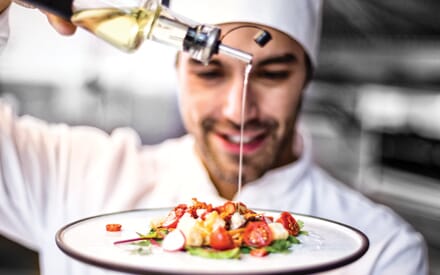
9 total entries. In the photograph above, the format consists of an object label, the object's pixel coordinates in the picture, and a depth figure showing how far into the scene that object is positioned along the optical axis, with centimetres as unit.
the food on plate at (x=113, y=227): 66
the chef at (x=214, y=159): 94
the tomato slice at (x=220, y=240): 59
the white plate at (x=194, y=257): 54
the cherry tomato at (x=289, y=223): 66
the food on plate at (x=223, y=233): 60
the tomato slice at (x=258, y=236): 61
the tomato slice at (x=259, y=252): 59
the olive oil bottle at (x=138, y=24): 68
